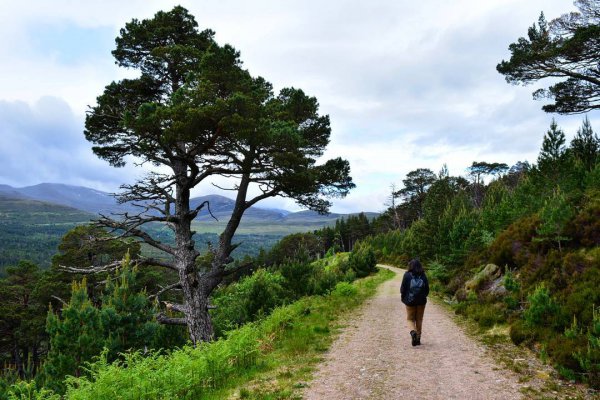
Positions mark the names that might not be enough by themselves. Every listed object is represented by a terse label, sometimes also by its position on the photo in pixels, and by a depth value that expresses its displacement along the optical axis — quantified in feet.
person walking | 28.66
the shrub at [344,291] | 61.46
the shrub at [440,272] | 70.59
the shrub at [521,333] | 27.91
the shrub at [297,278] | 61.82
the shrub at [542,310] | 27.83
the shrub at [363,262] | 113.91
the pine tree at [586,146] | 60.22
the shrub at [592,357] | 19.35
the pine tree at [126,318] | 48.42
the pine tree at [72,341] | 47.11
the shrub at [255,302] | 55.52
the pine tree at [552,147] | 64.64
